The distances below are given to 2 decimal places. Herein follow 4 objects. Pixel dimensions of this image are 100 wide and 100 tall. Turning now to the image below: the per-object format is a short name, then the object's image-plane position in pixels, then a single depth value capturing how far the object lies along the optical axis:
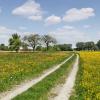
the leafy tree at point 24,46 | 83.58
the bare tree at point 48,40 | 88.21
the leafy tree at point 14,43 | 70.21
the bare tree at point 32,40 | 84.26
